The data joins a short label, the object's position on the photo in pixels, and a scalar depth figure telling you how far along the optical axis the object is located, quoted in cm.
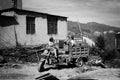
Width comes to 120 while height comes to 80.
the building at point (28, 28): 1432
